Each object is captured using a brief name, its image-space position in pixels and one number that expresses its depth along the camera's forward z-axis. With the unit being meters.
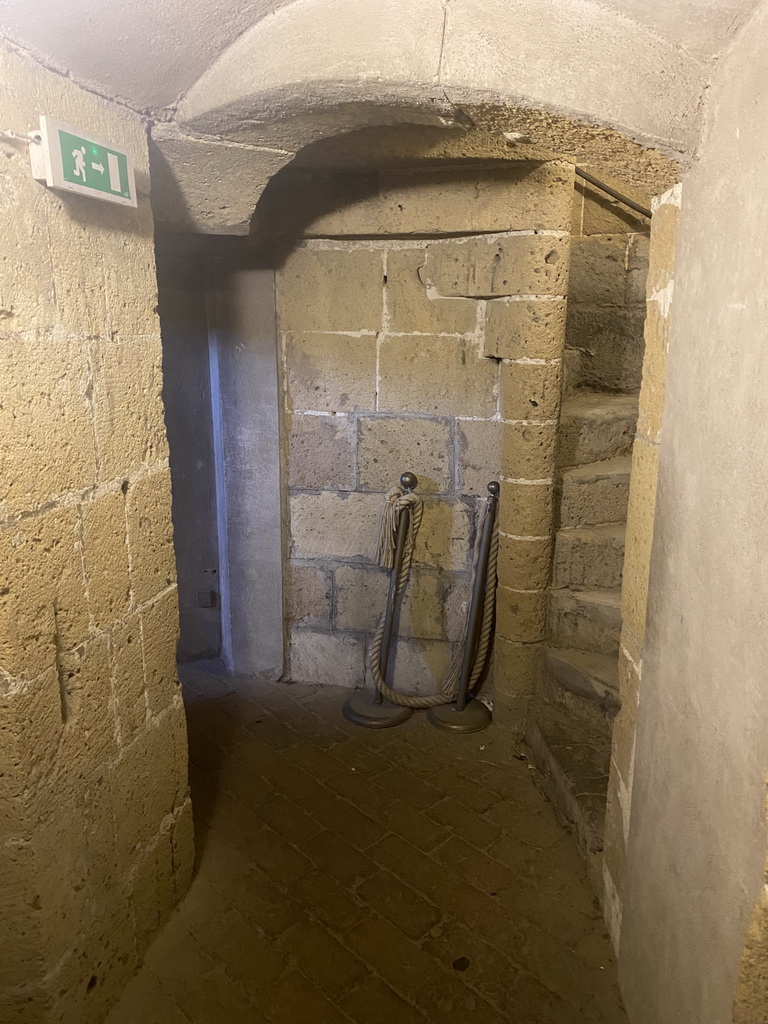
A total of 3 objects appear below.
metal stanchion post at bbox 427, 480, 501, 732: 3.36
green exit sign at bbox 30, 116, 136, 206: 1.58
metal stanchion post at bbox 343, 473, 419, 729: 3.44
